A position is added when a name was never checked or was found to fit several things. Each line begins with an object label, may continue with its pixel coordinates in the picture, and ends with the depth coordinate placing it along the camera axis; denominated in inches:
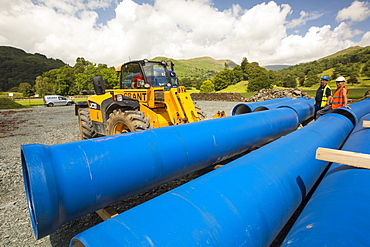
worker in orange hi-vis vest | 210.1
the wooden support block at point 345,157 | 80.3
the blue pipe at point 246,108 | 280.8
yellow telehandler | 191.2
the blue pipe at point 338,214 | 50.0
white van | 1037.0
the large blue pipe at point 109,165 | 66.6
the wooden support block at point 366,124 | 141.5
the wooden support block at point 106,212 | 90.5
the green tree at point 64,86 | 2432.3
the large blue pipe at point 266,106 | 286.7
